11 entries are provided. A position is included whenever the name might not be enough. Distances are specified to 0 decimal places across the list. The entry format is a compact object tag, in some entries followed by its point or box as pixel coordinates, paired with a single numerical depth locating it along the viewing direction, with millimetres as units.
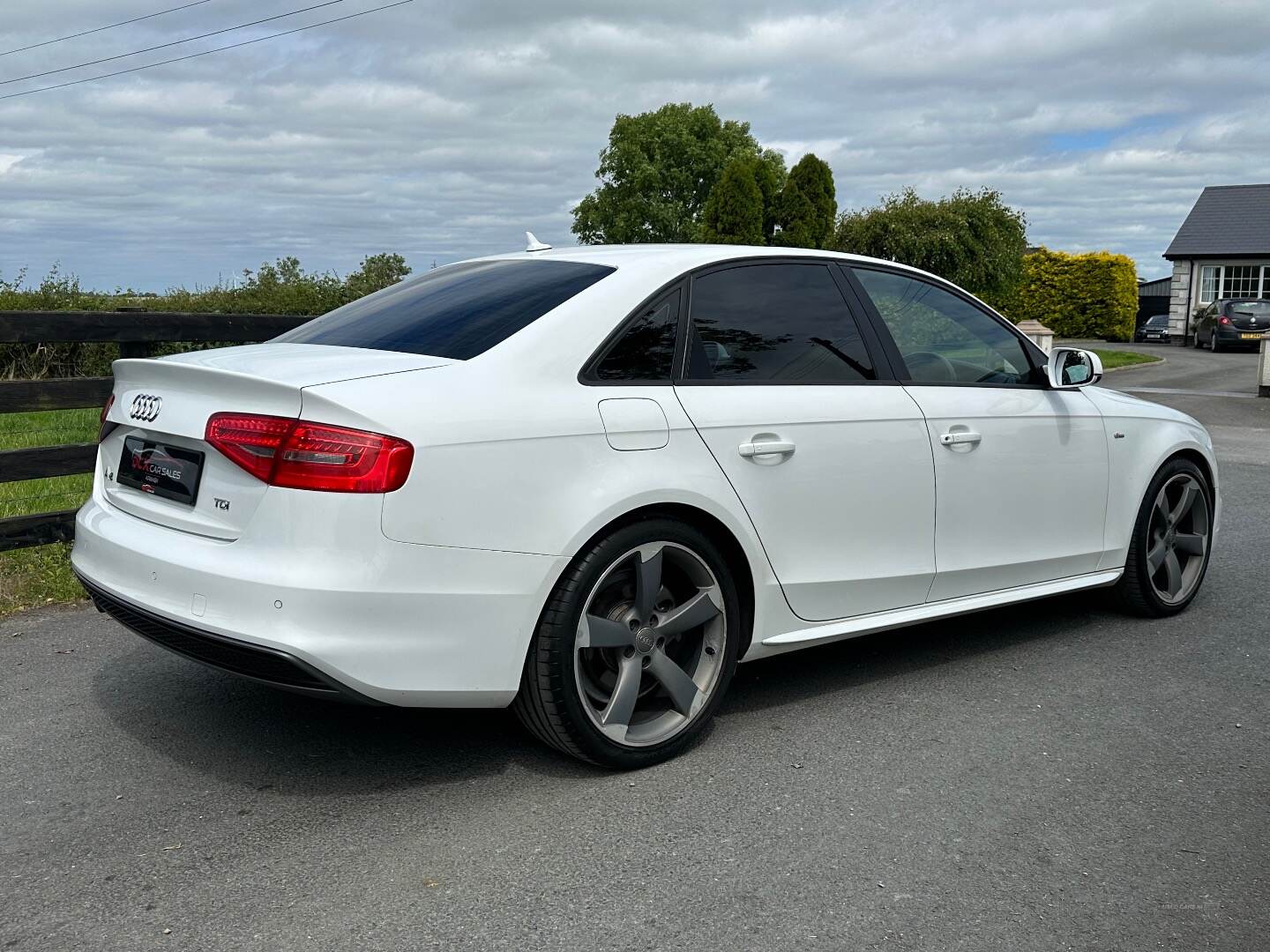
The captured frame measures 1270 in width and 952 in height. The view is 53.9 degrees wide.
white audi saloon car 3291
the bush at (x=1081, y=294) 48688
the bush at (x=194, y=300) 12664
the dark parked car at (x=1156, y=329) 47656
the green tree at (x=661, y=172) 62344
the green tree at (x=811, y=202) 32406
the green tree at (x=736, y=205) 34781
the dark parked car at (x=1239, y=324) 36812
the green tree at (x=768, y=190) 37781
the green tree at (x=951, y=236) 30625
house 45125
